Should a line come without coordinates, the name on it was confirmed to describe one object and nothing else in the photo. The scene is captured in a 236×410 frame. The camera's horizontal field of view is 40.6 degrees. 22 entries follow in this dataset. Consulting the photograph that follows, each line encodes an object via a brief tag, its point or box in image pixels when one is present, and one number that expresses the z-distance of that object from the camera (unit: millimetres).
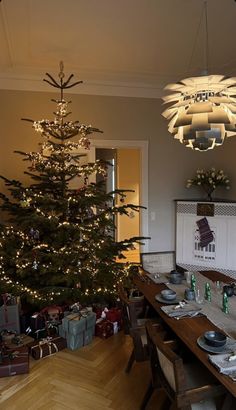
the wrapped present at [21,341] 3234
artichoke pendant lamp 2186
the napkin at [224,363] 1662
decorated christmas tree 3590
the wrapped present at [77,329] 3322
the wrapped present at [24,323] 3633
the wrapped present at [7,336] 3288
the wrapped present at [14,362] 2895
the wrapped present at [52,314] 3613
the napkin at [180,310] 2390
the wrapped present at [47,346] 3199
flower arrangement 4867
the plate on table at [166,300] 2623
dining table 1710
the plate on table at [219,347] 1858
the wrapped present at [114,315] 3754
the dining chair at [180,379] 1736
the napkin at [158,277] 3220
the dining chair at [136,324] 2559
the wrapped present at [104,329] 3623
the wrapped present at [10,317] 3482
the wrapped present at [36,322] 3561
